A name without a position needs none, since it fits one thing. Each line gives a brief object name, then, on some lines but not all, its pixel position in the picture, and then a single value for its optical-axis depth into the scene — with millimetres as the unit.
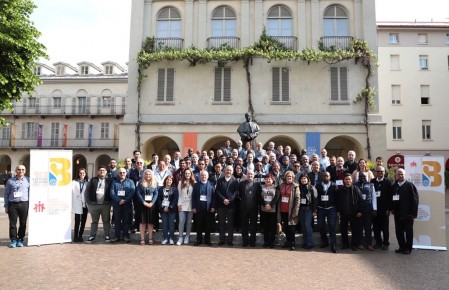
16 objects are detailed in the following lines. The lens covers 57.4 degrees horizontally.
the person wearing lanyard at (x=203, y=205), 10125
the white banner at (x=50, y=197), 9992
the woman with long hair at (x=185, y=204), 10281
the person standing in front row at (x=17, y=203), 9711
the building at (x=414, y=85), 39031
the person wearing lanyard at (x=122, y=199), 10242
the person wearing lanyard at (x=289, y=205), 9648
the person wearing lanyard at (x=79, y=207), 10453
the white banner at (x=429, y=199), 9953
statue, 14289
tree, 16125
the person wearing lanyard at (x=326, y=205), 9734
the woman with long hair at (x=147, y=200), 10117
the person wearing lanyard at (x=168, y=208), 10203
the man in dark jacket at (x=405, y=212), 9477
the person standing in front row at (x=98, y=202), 10383
